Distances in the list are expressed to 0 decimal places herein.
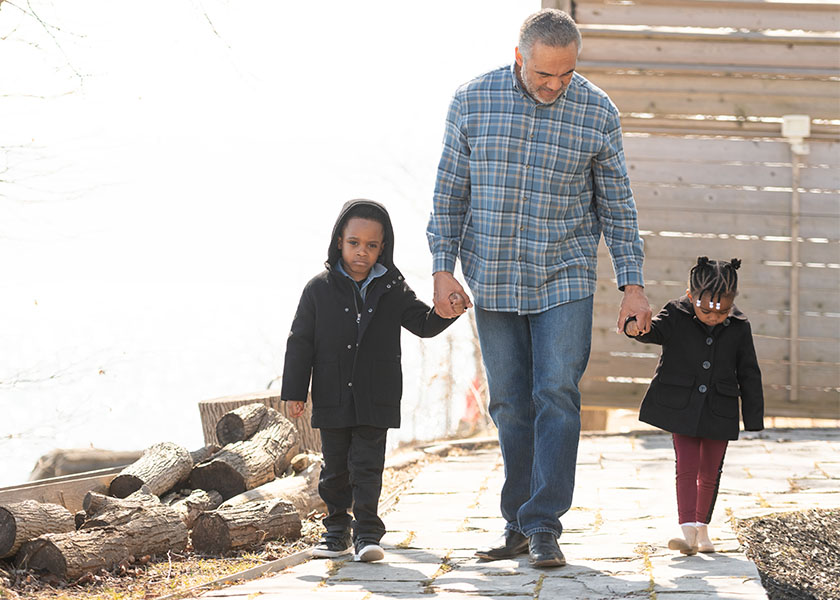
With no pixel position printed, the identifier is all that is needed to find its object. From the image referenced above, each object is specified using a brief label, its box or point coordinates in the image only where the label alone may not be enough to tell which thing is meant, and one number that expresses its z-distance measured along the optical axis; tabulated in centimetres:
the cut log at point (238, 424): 1241
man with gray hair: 841
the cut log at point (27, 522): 876
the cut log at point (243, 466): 1148
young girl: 855
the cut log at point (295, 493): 1117
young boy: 907
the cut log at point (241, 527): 948
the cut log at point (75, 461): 1359
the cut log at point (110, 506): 934
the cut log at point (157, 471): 1110
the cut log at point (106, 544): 859
